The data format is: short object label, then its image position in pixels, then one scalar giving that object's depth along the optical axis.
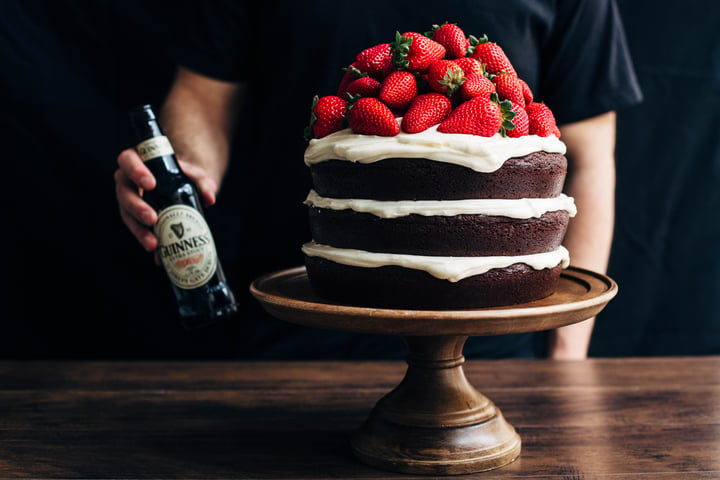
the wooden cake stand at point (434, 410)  0.80
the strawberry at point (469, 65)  0.87
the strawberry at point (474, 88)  0.83
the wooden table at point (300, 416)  0.88
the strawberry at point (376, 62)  0.92
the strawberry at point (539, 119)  0.90
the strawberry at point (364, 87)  0.89
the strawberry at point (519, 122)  0.87
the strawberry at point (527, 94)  0.94
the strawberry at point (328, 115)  0.92
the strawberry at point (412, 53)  0.87
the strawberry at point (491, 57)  0.92
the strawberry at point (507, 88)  0.88
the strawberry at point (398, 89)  0.85
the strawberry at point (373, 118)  0.85
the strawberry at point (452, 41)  0.92
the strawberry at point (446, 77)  0.84
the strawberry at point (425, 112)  0.84
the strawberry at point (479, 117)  0.83
